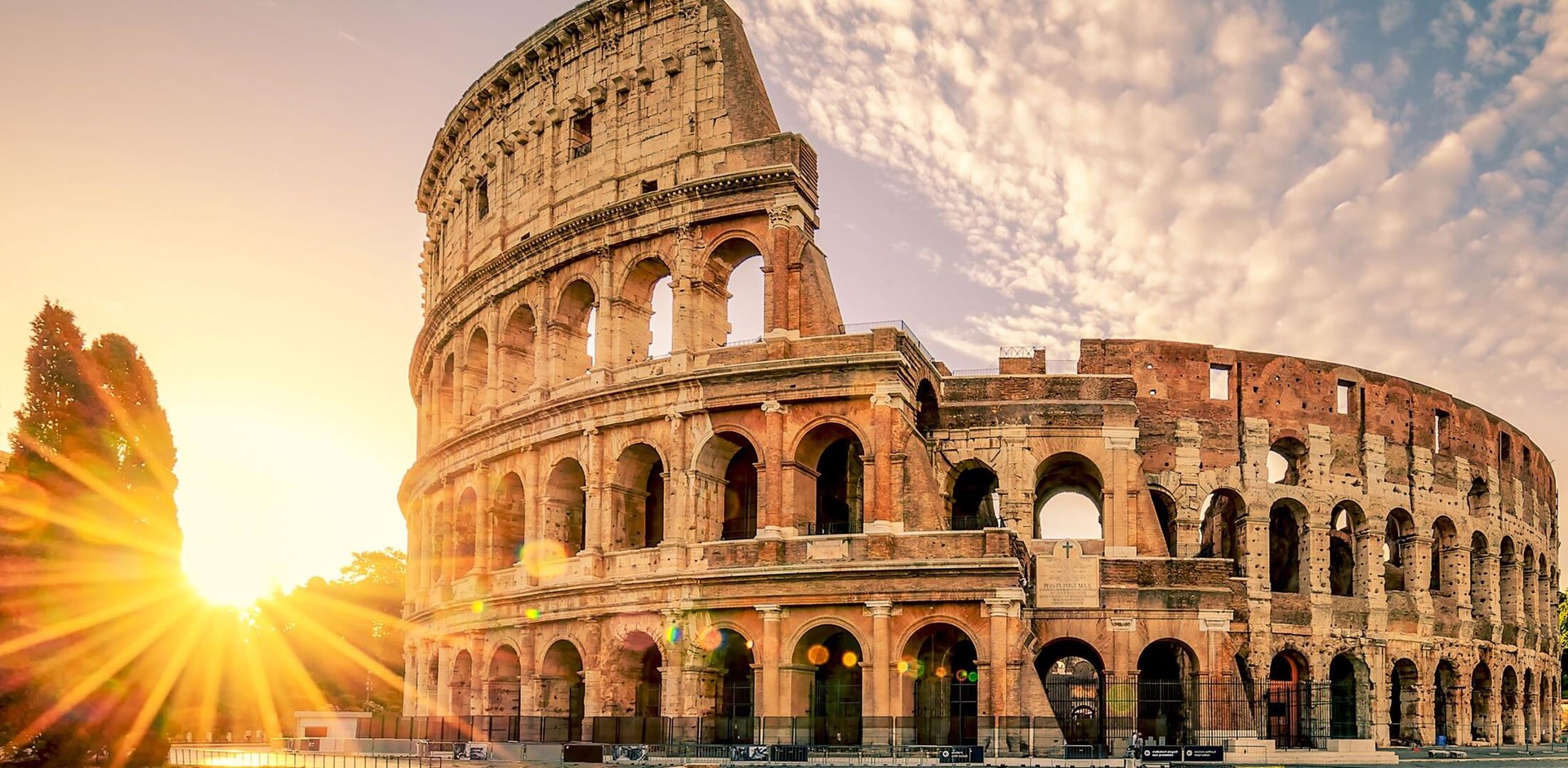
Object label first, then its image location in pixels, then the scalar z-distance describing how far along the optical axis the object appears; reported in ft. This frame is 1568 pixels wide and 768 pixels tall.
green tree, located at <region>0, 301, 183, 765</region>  71.15
